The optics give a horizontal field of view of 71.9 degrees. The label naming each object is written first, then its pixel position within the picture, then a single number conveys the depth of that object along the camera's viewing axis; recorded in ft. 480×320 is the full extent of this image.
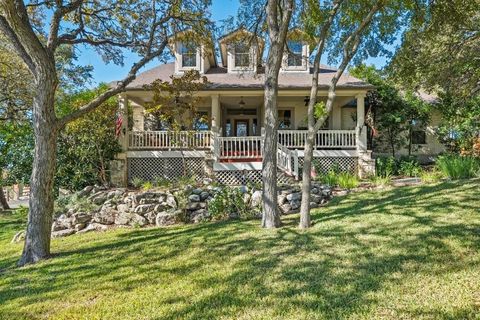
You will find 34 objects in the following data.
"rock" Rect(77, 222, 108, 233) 27.19
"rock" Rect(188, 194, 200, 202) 28.63
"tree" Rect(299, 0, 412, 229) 21.38
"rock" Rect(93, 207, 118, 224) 28.19
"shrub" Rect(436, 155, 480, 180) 33.27
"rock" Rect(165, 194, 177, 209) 28.43
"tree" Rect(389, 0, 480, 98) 36.04
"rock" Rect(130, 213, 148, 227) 27.59
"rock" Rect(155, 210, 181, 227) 27.14
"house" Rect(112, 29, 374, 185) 41.16
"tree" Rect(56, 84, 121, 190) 35.63
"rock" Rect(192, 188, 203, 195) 29.30
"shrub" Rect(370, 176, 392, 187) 35.35
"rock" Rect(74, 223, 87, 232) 27.29
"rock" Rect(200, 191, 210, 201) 28.91
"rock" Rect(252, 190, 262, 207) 27.91
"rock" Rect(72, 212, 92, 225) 27.68
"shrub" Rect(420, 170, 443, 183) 34.00
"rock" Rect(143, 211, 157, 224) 27.73
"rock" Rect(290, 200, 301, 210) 28.12
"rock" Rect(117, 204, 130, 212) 28.45
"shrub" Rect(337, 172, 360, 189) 34.22
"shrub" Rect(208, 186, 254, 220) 27.27
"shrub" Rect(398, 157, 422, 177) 40.86
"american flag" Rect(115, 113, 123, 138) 40.22
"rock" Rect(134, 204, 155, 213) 28.12
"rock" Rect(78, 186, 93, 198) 31.81
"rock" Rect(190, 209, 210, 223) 27.30
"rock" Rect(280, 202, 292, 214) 27.96
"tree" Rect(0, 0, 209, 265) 17.53
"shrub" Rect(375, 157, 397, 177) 43.29
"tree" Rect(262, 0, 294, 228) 21.47
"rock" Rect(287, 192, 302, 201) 28.48
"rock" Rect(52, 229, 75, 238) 26.16
